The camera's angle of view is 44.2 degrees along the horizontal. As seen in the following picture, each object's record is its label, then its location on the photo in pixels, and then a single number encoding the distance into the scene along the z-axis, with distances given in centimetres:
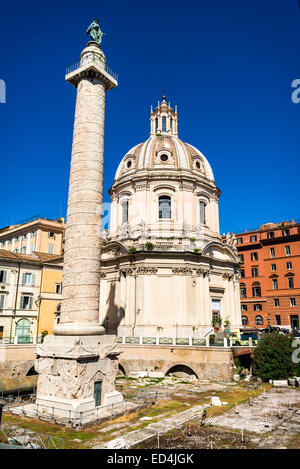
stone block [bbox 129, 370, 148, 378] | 2756
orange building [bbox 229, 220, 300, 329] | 5128
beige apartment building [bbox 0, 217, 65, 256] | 5134
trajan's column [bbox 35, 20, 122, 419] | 1670
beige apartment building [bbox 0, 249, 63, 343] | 3753
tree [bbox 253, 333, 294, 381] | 2450
